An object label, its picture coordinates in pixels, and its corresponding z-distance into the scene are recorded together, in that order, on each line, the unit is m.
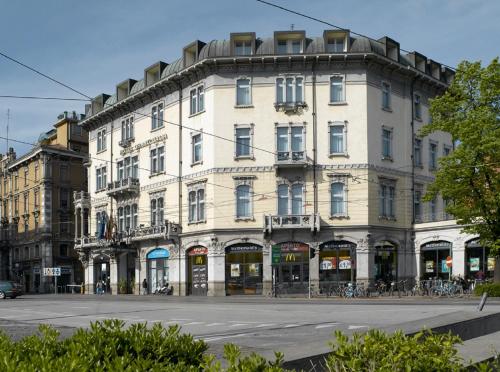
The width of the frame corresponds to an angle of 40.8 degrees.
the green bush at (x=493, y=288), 33.59
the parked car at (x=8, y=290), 49.88
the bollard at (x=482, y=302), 14.85
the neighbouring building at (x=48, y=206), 71.00
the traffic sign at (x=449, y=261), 45.81
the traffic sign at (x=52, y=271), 57.31
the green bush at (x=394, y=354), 4.86
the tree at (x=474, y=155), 35.84
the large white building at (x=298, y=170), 45.03
